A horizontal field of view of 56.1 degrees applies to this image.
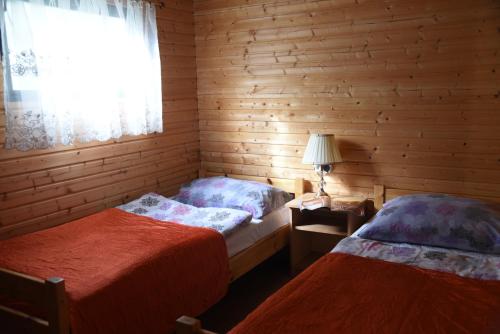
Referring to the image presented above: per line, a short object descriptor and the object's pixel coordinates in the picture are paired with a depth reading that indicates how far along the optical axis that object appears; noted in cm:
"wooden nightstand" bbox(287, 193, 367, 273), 328
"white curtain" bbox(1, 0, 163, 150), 270
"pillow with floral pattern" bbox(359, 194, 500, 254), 251
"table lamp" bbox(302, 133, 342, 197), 338
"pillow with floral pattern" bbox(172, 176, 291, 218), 341
